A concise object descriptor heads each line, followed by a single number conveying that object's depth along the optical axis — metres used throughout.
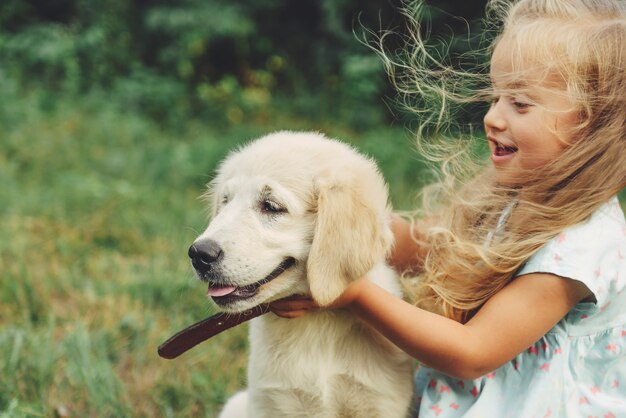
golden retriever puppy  2.05
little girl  2.11
